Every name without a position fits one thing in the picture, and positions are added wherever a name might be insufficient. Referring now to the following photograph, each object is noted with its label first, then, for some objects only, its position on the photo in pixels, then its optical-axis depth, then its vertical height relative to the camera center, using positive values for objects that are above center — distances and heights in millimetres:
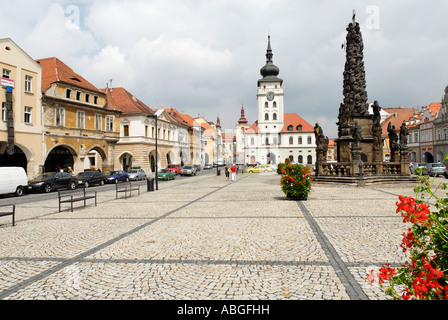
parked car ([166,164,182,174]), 44906 -820
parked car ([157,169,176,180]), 33094 -1422
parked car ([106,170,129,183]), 30552 -1352
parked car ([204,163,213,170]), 72106 -1316
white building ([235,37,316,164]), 83000 +7417
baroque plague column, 21734 +1759
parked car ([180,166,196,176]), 43688 -1370
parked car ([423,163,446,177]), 28906 -1316
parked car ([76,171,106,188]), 26150 -1319
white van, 18406 -981
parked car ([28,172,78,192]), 20859 -1293
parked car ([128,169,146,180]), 34491 -1371
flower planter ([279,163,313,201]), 13094 -883
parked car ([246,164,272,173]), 50219 -1460
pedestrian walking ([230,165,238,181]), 29291 -1115
